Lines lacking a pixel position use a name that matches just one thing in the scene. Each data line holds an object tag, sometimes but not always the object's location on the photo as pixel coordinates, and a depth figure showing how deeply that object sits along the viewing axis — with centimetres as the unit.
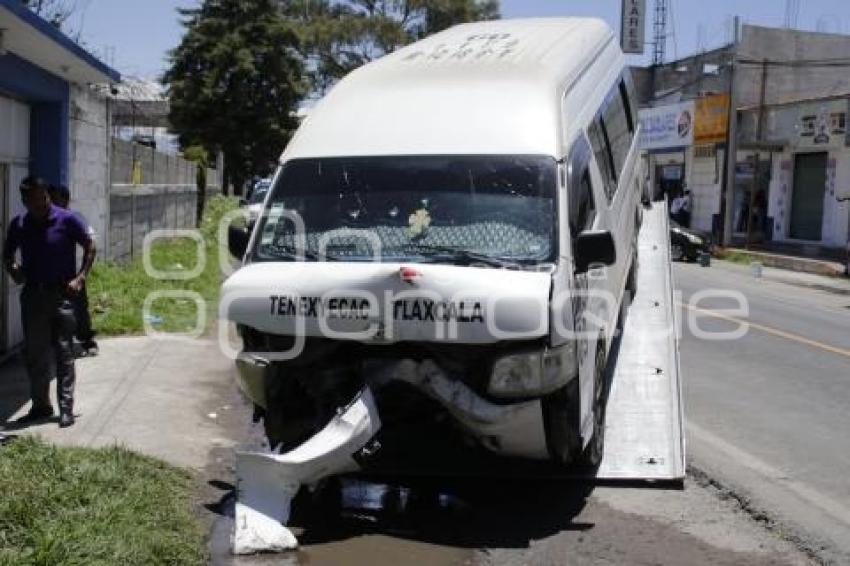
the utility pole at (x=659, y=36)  4876
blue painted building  841
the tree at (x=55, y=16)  1537
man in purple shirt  720
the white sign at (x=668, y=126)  3756
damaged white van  539
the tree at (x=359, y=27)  5606
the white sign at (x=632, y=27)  4128
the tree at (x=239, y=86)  4875
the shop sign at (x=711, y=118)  3375
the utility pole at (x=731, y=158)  3122
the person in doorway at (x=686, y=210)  3510
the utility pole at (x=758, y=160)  3066
